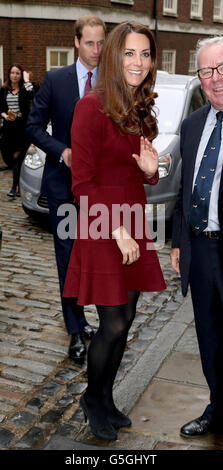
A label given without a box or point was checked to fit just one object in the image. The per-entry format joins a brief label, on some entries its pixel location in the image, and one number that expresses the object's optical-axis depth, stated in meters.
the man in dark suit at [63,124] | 4.13
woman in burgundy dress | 2.95
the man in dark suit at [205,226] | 3.06
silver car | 7.45
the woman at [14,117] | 10.00
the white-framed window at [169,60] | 27.69
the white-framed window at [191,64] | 29.69
